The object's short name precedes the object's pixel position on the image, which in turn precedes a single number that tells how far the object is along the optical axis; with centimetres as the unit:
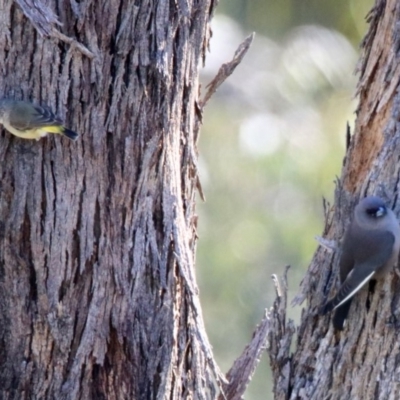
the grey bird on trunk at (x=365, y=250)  803
